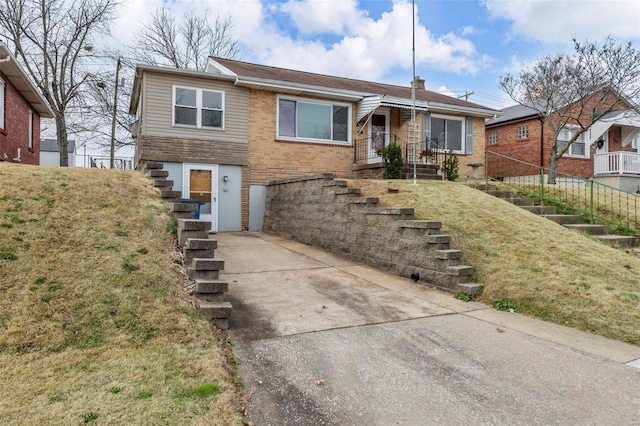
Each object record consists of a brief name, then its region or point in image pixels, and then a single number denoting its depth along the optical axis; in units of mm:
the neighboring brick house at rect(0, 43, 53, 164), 12047
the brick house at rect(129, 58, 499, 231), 12547
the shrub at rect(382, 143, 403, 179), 13102
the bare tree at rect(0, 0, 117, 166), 19812
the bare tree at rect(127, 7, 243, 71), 26831
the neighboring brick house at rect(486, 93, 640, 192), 19766
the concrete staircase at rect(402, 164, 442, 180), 13582
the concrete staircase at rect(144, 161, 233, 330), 4453
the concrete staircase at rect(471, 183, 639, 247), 8969
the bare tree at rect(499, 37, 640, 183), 15758
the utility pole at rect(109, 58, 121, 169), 21731
